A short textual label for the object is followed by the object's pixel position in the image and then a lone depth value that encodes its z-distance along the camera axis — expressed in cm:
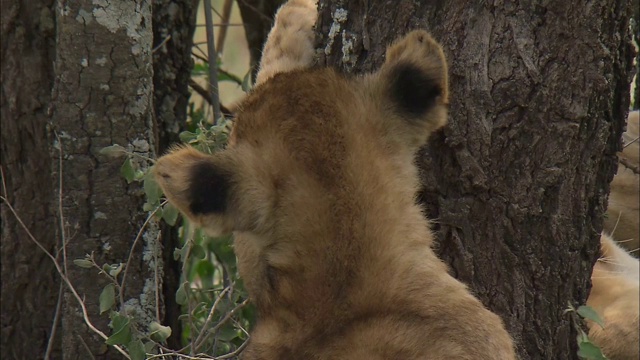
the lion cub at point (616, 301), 879
